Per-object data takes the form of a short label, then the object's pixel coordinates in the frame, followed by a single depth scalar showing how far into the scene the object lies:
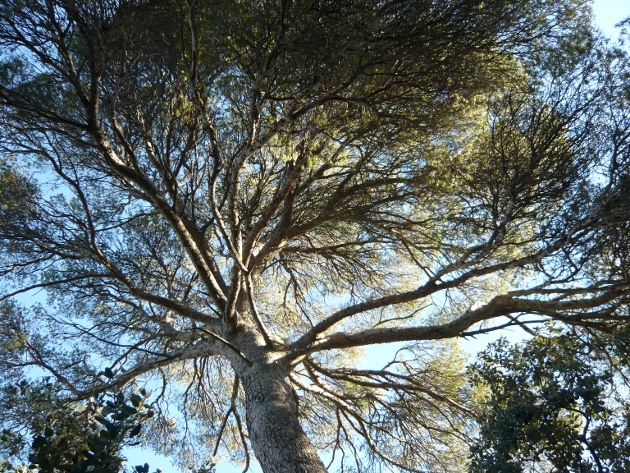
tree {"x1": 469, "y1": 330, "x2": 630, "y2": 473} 2.92
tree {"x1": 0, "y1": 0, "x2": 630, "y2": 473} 4.15
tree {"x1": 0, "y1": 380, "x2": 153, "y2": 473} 2.21
